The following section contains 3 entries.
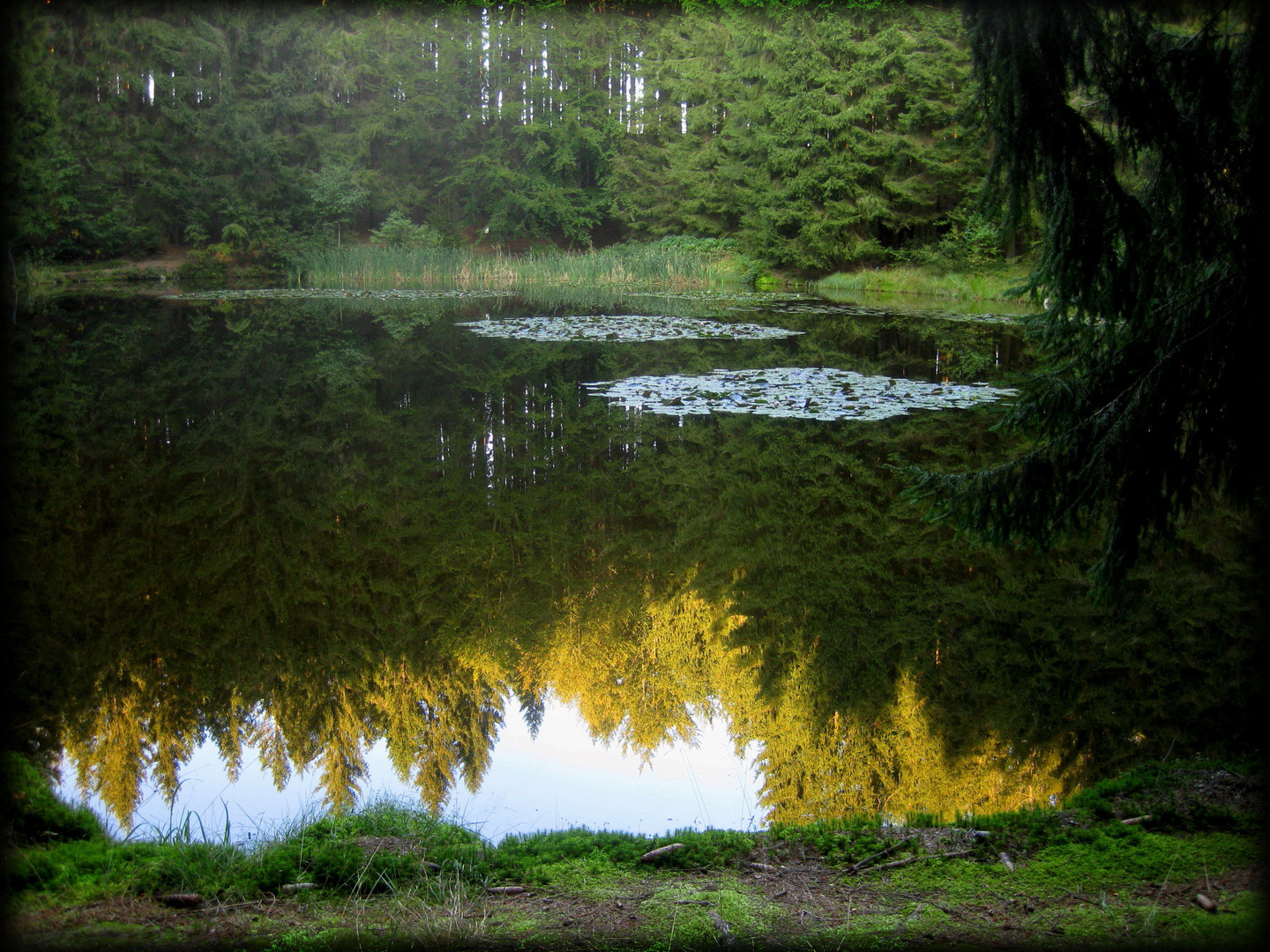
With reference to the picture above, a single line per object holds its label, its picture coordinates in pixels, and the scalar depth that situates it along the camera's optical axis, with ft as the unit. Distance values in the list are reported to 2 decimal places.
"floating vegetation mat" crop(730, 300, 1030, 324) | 44.91
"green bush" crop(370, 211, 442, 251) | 82.69
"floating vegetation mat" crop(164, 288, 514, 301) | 60.85
